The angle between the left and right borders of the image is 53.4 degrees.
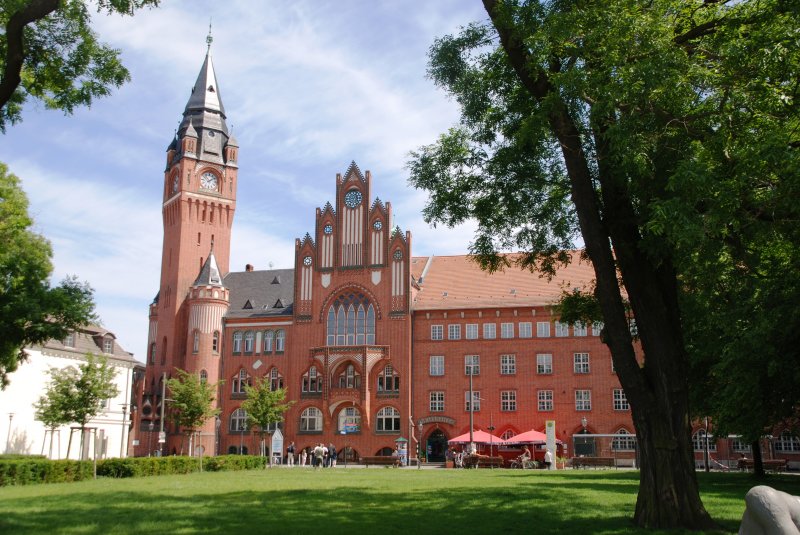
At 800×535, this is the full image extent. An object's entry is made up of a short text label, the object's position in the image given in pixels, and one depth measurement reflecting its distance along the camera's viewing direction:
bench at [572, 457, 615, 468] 45.22
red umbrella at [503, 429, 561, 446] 50.16
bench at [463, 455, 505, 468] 46.28
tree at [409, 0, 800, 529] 11.98
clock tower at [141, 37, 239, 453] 65.75
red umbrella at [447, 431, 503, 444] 52.25
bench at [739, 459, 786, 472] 44.62
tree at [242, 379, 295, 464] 52.53
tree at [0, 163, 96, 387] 19.56
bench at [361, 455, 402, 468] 52.09
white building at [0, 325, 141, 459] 45.25
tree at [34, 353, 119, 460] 35.75
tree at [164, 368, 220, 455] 46.91
